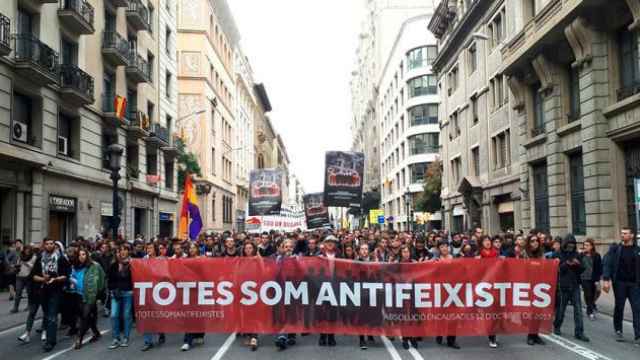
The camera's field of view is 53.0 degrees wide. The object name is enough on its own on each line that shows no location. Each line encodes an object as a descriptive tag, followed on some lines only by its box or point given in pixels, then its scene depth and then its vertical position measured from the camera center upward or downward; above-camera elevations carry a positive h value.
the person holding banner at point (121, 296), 10.99 -1.17
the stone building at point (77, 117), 20.09 +4.46
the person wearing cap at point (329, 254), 10.88 -0.51
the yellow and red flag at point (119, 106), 28.71 +5.46
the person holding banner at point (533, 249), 11.89 -0.48
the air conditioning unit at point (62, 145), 24.25 +3.17
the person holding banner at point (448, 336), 10.66 -1.86
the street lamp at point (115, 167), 17.52 +1.67
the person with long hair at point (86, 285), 11.04 -0.99
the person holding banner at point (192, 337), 10.67 -1.90
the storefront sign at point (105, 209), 28.21 +0.84
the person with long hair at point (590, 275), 13.66 -1.13
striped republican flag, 21.66 +0.36
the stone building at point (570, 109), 20.41 +4.19
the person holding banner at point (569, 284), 11.16 -1.09
